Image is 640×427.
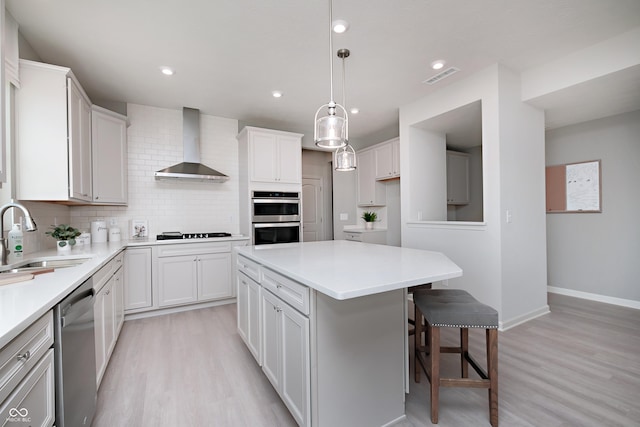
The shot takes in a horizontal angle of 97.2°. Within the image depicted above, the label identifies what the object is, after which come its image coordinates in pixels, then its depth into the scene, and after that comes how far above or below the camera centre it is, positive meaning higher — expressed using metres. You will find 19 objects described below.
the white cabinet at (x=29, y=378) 0.84 -0.54
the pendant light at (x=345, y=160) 2.45 +0.46
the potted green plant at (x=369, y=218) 5.41 -0.10
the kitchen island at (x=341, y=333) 1.37 -0.65
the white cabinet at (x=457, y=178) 5.03 +0.61
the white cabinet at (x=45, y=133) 2.21 +0.68
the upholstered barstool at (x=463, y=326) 1.58 -0.70
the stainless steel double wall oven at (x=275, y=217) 4.01 -0.04
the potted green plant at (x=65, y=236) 2.48 -0.17
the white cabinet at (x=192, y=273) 3.45 -0.73
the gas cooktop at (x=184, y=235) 3.65 -0.27
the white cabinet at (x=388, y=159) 4.61 +0.91
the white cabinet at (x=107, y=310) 1.92 -0.75
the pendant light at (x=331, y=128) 1.73 +0.53
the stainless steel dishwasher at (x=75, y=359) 1.18 -0.67
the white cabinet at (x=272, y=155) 4.00 +0.87
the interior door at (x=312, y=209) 5.95 +0.10
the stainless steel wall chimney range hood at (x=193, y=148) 3.85 +0.94
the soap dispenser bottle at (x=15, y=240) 1.98 -0.16
